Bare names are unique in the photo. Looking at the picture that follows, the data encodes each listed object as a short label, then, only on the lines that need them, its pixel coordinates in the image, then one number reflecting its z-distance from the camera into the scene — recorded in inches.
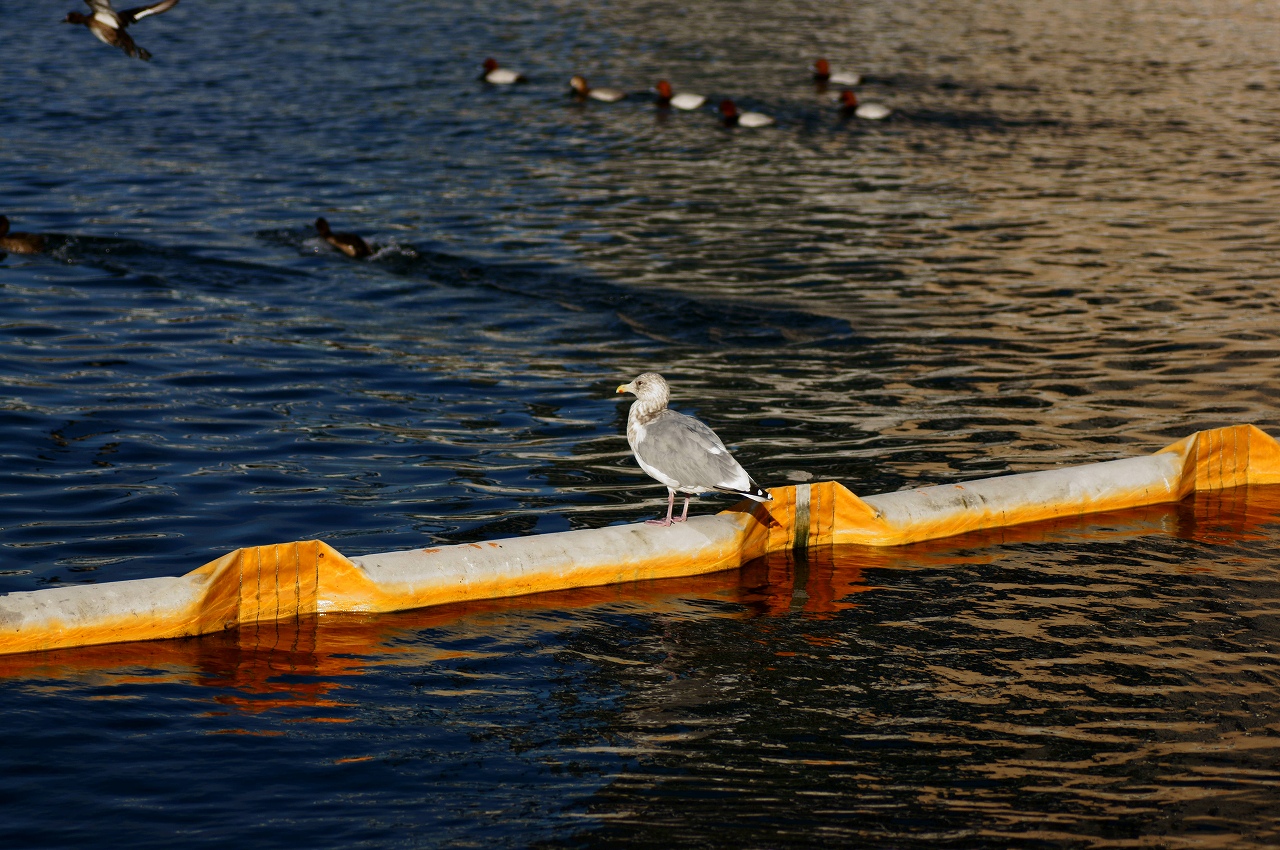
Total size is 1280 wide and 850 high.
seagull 367.6
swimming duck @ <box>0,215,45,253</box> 759.7
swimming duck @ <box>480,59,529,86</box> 1444.4
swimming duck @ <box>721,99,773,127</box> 1262.3
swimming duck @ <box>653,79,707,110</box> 1332.4
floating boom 331.3
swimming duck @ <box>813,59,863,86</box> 1433.3
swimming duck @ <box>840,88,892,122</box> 1282.0
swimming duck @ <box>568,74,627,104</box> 1379.2
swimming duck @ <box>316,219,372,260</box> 783.1
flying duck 523.2
